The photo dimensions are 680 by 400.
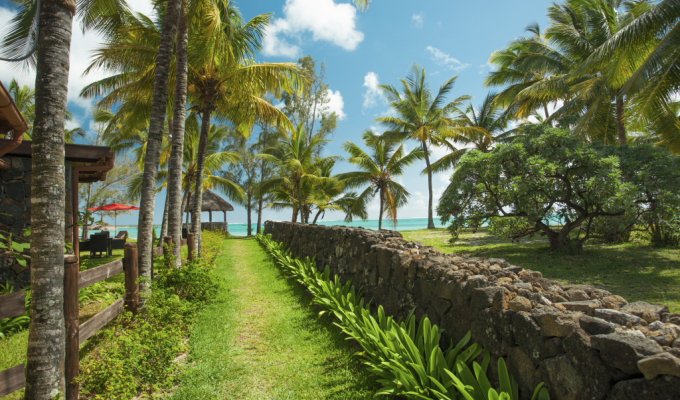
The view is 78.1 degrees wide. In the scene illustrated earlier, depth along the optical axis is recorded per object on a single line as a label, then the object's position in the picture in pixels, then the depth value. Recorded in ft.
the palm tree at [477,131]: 83.88
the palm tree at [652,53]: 35.10
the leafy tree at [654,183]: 33.78
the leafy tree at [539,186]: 36.91
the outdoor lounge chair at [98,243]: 47.65
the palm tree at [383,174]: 86.48
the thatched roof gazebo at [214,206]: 100.94
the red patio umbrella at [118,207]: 62.59
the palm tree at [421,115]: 86.33
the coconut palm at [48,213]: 10.12
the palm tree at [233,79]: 38.79
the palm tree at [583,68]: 44.05
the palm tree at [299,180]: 82.74
